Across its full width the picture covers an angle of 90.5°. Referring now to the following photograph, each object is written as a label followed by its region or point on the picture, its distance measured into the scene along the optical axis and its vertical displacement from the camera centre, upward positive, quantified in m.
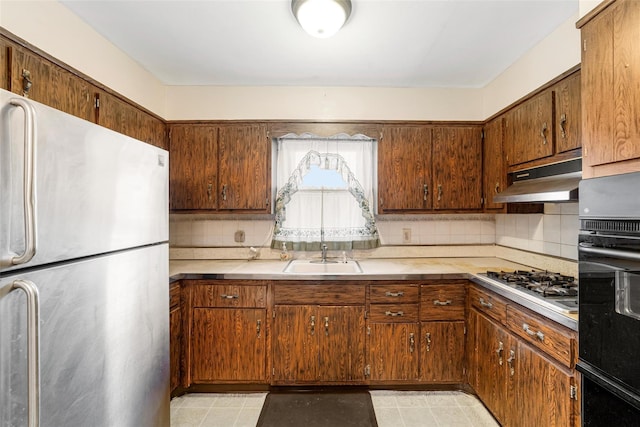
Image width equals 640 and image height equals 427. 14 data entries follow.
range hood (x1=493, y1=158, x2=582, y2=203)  1.56 +0.17
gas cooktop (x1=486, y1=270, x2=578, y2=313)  1.50 -0.41
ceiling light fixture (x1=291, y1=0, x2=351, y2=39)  1.64 +1.06
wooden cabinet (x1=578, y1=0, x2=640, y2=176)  1.12 +0.49
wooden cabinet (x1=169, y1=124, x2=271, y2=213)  2.69 +0.31
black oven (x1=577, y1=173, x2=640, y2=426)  1.04 -0.31
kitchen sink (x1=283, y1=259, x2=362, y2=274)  2.67 -0.47
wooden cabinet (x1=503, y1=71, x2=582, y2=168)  1.76 +0.56
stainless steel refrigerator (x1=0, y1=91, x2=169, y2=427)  0.80 -0.20
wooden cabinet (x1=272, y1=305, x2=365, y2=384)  2.28 -0.99
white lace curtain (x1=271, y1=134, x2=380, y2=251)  2.84 +0.16
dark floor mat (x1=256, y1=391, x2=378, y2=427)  2.00 -1.32
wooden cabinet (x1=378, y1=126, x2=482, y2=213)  2.72 +0.37
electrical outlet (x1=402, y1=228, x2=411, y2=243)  2.98 -0.21
